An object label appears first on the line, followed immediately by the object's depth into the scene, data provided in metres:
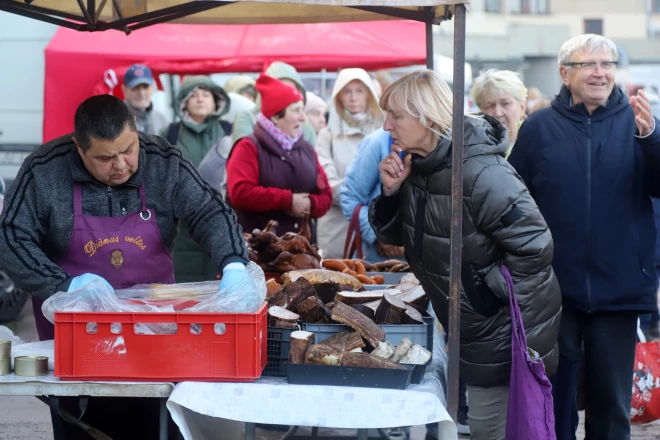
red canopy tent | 8.30
